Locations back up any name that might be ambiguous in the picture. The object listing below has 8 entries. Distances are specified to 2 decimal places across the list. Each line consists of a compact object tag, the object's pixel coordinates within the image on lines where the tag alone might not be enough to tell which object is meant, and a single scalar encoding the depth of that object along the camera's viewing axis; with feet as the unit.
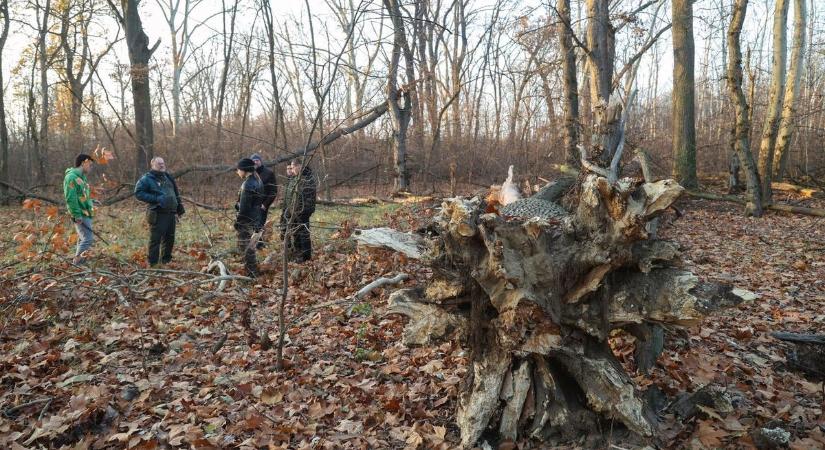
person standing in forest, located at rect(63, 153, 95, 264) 23.56
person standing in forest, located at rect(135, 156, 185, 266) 25.09
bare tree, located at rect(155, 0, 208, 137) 94.00
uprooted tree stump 10.01
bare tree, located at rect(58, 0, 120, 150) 60.57
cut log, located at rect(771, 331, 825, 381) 13.24
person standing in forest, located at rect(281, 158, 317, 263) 24.60
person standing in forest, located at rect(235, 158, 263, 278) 23.62
